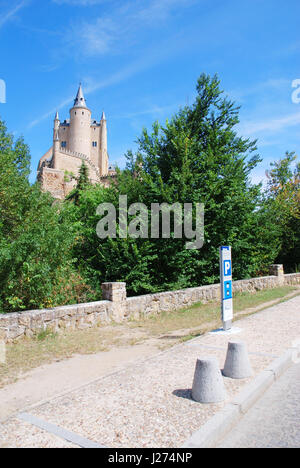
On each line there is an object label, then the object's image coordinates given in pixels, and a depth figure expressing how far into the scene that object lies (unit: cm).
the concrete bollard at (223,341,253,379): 509
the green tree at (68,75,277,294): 1379
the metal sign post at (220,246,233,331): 820
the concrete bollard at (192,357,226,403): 422
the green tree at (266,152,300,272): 2730
